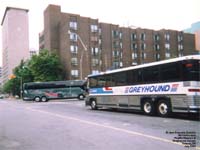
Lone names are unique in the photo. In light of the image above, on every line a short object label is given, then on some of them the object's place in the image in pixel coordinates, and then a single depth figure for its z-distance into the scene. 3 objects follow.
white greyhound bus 14.16
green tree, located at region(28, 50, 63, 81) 66.56
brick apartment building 69.38
